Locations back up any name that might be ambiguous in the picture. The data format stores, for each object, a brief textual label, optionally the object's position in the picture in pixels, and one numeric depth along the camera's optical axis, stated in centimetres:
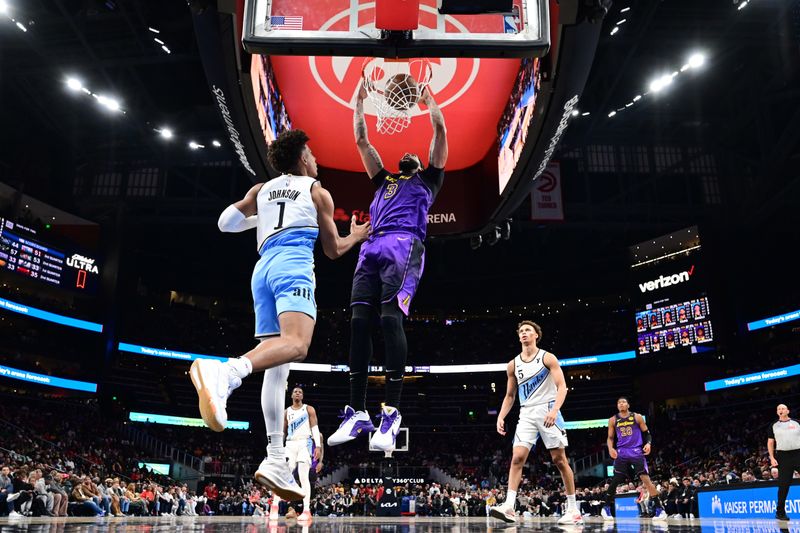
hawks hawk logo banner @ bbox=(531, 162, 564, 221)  1991
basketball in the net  640
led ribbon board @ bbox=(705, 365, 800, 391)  2590
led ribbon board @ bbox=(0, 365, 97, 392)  2503
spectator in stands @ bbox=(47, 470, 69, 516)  1451
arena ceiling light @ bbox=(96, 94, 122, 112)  2089
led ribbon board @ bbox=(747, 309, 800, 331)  2645
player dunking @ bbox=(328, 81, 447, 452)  500
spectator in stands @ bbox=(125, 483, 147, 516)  1827
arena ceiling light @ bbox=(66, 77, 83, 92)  2030
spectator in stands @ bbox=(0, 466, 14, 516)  1316
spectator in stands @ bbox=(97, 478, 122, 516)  1669
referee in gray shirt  1018
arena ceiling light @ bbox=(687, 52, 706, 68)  1900
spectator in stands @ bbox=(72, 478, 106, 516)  1529
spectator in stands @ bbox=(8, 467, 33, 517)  1368
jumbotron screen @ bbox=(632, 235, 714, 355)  2597
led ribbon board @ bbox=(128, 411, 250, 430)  3174
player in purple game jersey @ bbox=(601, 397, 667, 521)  1177
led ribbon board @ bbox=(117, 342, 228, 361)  3148
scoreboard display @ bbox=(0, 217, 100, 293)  2458
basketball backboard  466
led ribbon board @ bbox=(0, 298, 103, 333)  2555
